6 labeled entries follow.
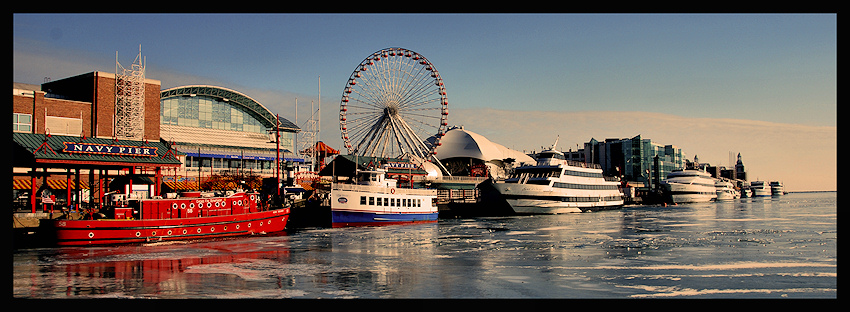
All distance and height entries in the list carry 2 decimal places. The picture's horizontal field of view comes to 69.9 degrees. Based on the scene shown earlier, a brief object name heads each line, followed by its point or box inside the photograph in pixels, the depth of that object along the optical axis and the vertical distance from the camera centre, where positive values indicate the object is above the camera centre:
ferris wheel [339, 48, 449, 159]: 102.44 +8.12
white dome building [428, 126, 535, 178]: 170.88 +3.49
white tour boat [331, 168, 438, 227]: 65.50 -4.24
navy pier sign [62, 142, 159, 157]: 51.31 +1.42
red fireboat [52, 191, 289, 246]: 46.38 -4.53
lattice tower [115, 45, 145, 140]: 89.56 +8.94
